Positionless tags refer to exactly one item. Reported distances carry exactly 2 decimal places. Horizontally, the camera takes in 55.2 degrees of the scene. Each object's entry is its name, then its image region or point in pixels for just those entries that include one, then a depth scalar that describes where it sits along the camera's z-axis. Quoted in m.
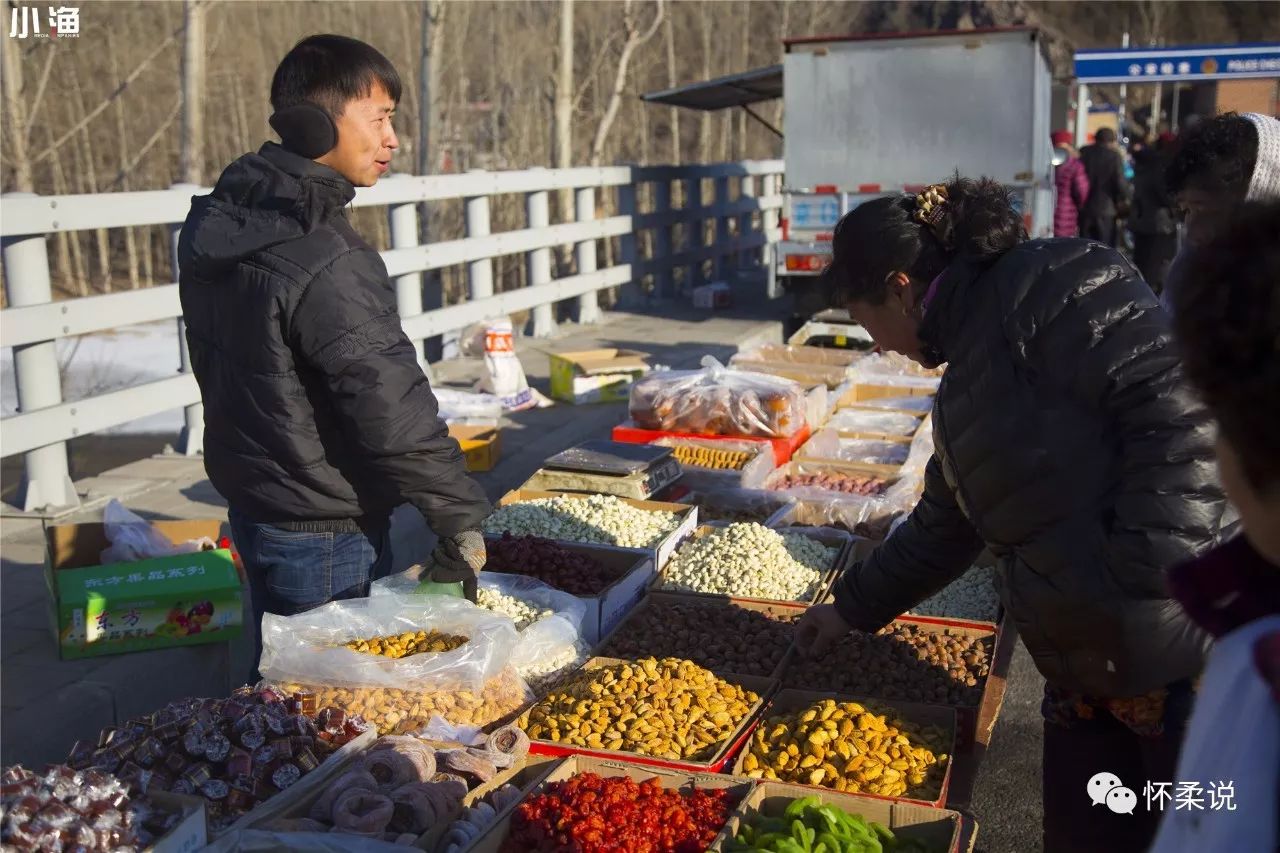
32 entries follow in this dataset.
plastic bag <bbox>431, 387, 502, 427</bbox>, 6.86
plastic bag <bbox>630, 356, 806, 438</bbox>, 5.89
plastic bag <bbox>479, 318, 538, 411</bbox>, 7.85
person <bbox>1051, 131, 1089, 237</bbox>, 14.21
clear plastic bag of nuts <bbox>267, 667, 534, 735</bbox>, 2.93
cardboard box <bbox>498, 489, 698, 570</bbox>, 4.30
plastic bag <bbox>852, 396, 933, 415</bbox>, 6.63
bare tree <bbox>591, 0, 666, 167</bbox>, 16.45
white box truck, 10.69
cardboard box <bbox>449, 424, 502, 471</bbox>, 6.22
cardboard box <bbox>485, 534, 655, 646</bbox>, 3.72
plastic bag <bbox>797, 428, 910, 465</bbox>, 5.91
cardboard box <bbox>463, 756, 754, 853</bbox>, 2.63
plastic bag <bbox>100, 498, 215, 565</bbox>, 4.18
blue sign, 23.69
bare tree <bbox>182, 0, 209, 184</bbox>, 10.83
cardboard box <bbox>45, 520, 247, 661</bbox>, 3.91
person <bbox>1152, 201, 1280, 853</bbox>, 1.04
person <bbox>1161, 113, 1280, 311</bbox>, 3.04
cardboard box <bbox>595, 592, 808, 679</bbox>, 3.62
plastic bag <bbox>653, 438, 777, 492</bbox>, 5.35
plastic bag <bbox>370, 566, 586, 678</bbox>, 3.37
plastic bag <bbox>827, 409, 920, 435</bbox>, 6.29
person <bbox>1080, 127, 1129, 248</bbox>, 14.07
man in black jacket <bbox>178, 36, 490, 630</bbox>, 2.72
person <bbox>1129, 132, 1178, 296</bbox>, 12.45
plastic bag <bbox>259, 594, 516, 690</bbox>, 2.97
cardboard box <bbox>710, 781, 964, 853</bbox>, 2.48
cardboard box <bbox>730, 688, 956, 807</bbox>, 3.01
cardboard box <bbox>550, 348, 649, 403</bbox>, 8.12
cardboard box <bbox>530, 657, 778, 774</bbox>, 2.76
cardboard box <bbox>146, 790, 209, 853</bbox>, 2.23
